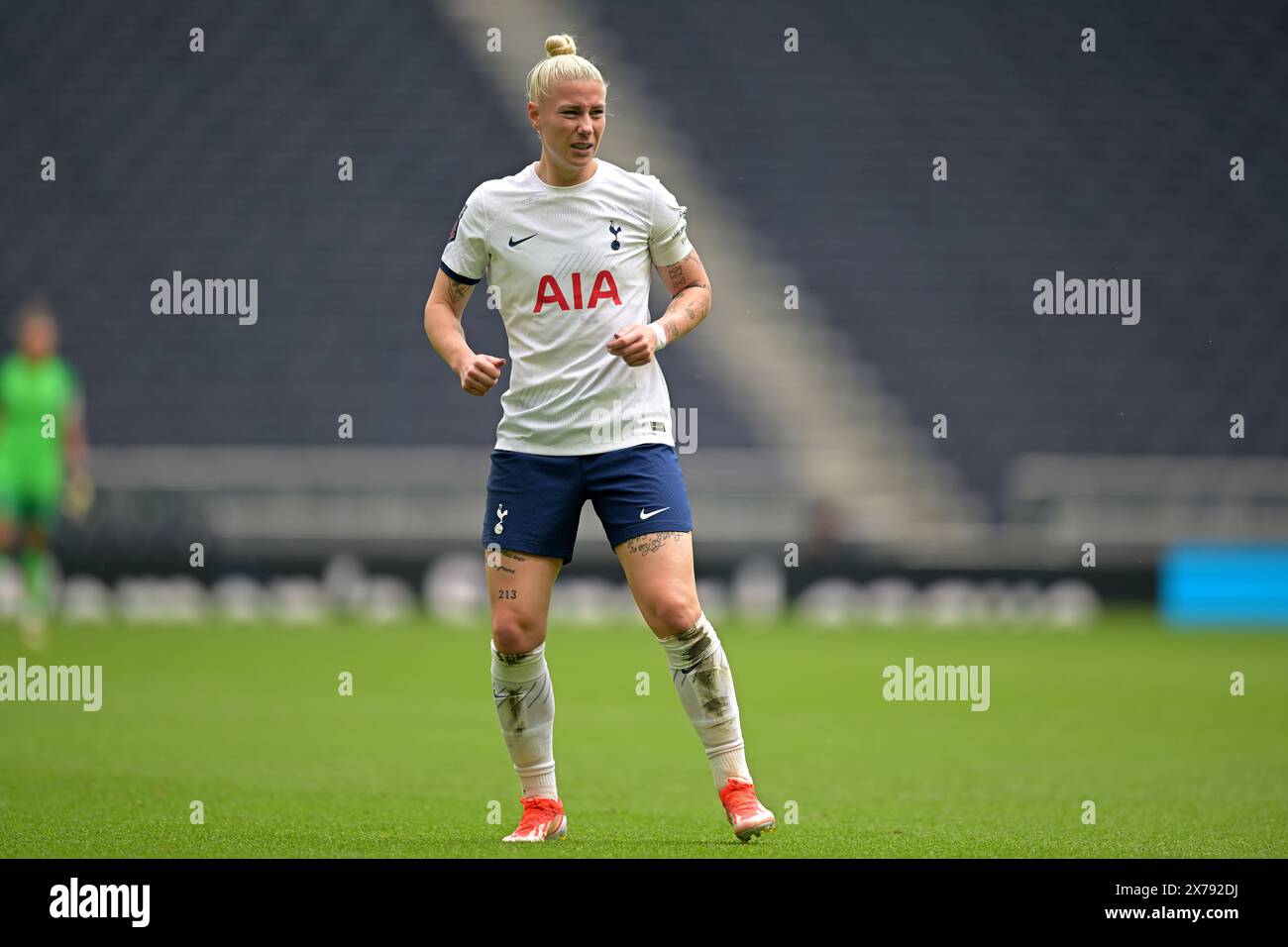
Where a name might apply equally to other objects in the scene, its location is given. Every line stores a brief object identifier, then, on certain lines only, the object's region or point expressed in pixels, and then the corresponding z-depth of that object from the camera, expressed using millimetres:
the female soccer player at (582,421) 4938
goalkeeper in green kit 13258
